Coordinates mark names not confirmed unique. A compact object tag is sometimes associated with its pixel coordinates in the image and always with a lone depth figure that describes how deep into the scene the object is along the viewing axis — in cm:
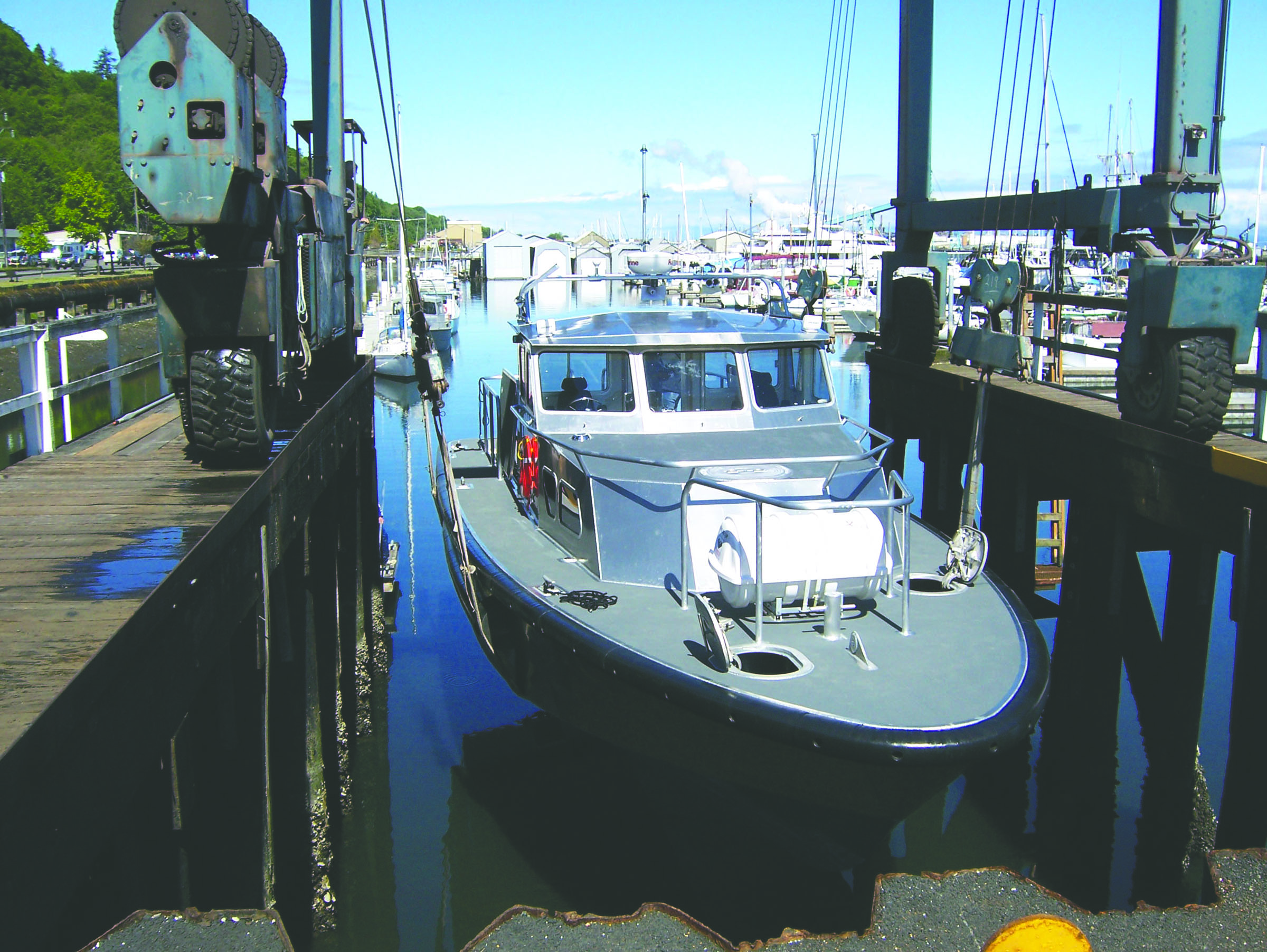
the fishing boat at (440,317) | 3934
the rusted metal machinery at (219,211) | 555
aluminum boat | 533
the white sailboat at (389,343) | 3506
